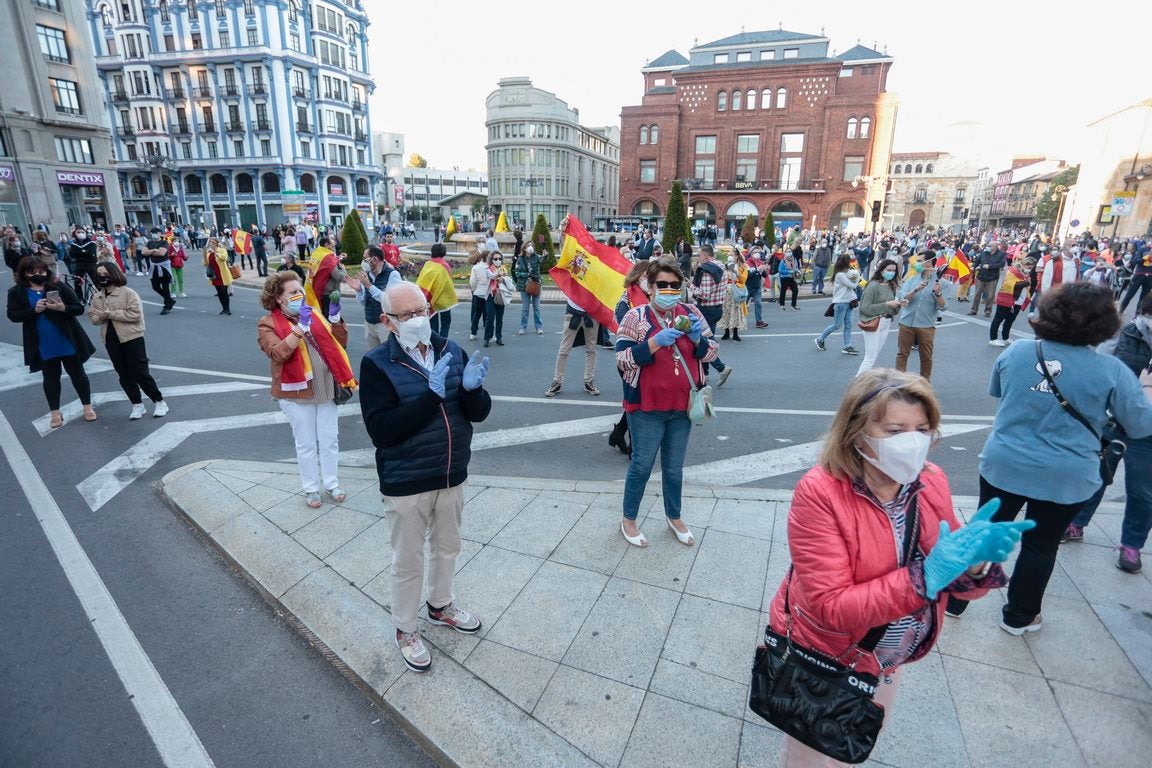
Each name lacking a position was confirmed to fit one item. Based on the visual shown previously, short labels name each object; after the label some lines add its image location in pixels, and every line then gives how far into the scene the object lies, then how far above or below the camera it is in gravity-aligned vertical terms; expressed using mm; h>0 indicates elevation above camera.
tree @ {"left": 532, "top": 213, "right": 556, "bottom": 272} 21627 -862
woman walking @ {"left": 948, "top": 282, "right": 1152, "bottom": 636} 2910 -973
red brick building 55594 +7782
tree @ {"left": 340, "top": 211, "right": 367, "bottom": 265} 26375 -1162
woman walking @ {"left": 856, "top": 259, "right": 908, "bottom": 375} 8500 -1208
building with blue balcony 52844 +10119
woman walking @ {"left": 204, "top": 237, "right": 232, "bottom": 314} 14922 -1434
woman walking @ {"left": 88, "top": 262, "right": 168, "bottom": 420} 6878 -1283
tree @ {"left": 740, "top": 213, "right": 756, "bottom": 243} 39959 -1070
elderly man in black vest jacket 2873 -1035
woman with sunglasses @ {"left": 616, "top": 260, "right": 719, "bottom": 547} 4023 -1074
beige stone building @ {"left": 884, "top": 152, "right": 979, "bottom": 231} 103062 +3882
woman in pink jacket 1765 -981
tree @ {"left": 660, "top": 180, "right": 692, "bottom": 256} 24672 -254
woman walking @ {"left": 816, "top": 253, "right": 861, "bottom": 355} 10633 -1385
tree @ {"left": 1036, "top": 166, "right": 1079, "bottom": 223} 81719 +2981
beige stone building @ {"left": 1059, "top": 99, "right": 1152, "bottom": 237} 45381 +3771
